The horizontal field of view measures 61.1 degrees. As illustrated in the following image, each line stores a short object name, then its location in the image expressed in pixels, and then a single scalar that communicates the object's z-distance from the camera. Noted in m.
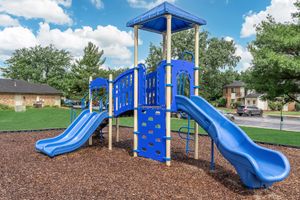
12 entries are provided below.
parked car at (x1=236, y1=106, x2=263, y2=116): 29.89
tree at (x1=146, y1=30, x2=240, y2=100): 34.09
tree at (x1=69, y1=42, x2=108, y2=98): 32.50
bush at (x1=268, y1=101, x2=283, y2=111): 39.57
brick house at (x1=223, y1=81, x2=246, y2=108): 45.21
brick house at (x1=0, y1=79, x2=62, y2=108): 30.58
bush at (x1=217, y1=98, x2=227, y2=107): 44.84
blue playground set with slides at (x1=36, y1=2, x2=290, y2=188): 4.11
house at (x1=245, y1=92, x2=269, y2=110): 42.34
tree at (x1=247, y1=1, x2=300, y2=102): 8.16
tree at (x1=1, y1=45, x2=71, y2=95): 45.62
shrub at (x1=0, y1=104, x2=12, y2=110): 26.46
